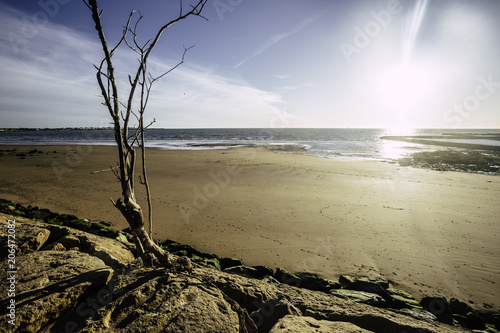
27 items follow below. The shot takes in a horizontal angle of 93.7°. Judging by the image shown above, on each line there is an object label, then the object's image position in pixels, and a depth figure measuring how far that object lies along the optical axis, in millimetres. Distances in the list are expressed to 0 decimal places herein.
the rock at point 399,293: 4066
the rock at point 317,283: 4199
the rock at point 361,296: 3610
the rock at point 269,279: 4135
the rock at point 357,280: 4325
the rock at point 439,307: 3553
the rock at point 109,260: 3093
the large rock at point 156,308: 1950
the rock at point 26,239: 2941
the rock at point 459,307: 3697
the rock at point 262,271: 4496
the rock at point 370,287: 3941
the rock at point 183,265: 2873
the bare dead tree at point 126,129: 2381
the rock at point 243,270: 4414
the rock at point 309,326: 2221
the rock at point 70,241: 3652
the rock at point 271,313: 2521
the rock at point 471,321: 3477
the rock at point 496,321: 3579
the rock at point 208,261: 4462
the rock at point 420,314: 3081
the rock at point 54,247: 3354
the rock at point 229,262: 4910
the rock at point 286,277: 4366
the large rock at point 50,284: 1961
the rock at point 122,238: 5020
